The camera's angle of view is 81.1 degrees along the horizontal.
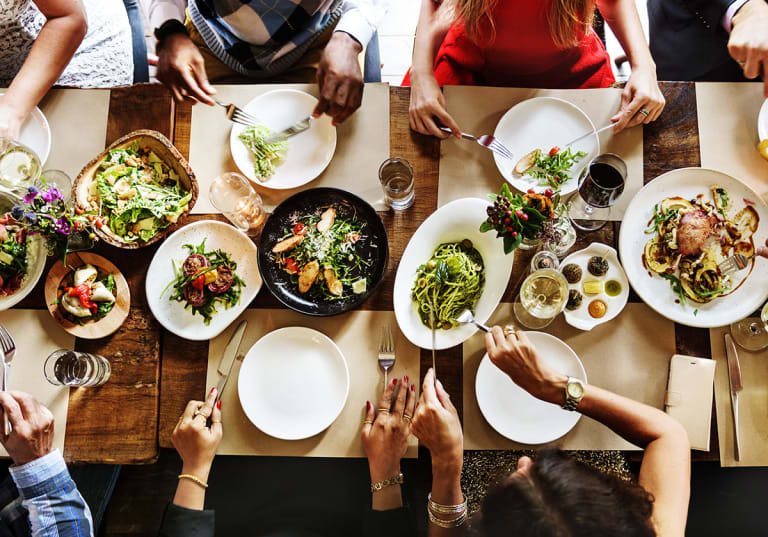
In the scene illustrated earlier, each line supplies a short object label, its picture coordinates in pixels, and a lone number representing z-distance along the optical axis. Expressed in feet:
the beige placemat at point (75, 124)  5.40
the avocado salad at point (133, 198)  4.93
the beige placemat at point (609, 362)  4.91
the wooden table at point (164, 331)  4.95
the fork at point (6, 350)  4.89
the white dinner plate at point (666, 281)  4.86
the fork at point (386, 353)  4.96
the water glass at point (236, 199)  4.94
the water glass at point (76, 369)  4.67
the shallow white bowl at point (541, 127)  5.26
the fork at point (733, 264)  4.85
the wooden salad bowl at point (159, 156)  4.80
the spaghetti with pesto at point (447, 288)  4.80
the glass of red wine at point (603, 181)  4.72
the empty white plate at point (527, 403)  4.83
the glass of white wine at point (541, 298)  4.76
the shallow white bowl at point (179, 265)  4.94
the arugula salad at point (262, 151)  5.27
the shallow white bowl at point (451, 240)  4.79
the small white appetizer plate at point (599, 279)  4.91
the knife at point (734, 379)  4.79
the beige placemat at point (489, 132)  5.30
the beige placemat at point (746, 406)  4.80
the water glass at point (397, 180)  4.93
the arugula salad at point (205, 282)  4.86
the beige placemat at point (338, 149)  5.33
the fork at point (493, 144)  5.17
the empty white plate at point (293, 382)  4.88
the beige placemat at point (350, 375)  4.95
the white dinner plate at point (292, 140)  5.27
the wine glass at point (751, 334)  4.93
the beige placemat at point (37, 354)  4.94
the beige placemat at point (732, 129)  5.21
